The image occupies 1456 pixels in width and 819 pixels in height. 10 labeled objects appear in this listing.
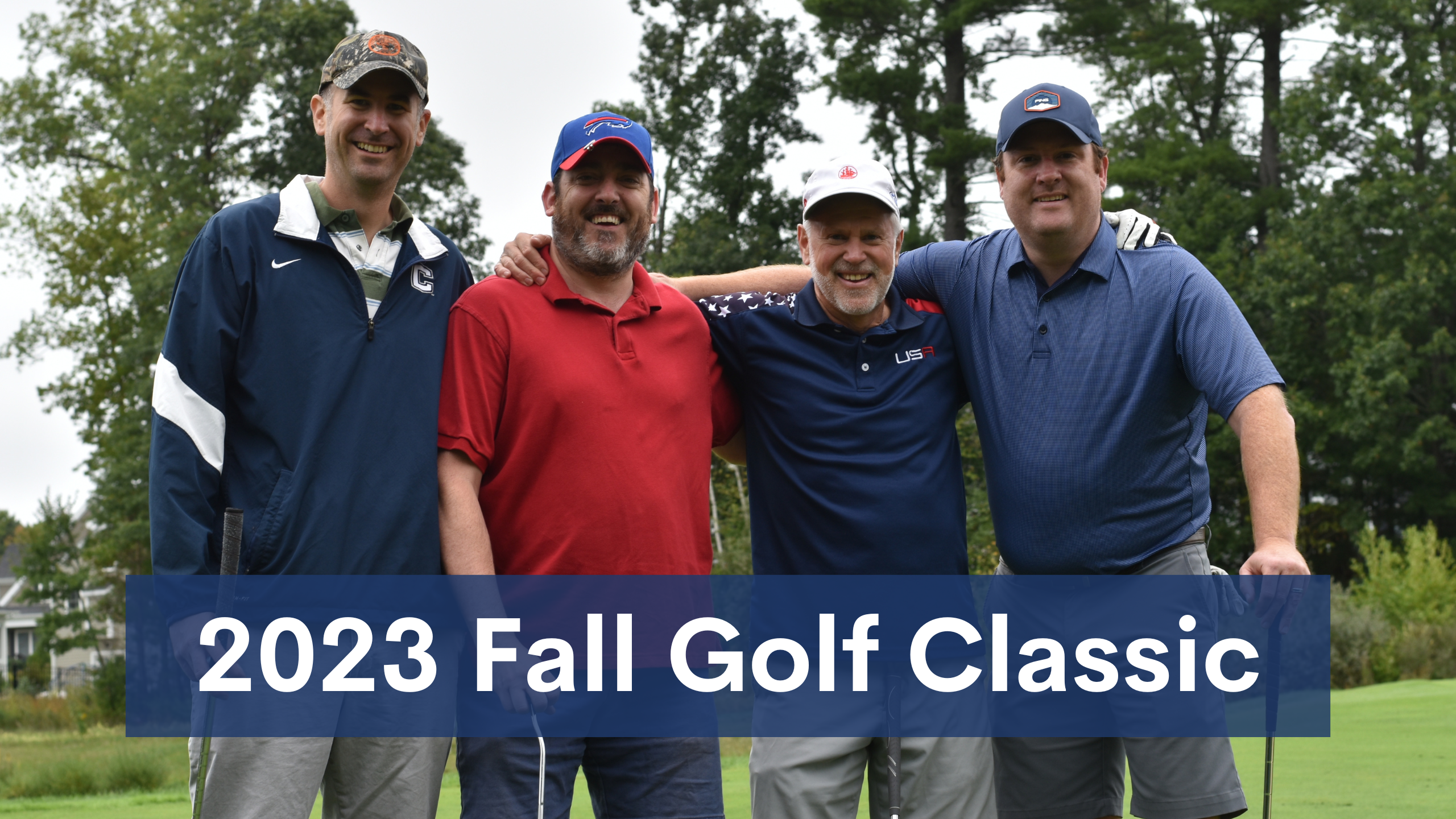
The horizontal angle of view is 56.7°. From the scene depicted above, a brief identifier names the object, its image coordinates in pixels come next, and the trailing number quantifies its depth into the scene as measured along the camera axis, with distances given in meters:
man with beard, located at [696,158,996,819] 3.71
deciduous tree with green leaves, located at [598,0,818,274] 33.25
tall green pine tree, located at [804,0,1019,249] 29.03
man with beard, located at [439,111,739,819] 3.58
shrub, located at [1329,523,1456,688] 19.02
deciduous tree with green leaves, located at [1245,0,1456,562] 29.12
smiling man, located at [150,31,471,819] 3.40
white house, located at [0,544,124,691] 56.84
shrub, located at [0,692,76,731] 25.17
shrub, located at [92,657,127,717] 25.62
